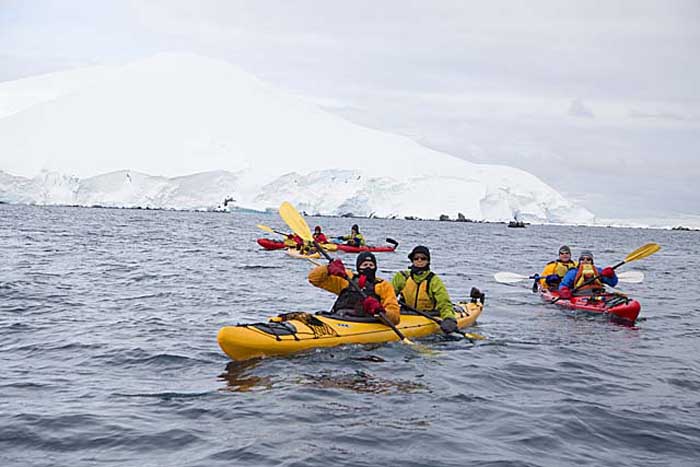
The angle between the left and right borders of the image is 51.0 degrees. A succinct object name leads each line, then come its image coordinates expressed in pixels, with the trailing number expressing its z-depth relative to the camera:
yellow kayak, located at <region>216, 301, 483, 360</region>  7.37
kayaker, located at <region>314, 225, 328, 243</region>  24.06
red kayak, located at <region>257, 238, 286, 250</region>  25.69
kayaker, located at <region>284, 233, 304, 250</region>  24.84
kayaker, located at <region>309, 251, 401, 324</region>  8.52
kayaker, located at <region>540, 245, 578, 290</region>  14.24
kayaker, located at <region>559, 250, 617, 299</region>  12.76
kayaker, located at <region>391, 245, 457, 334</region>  9.38
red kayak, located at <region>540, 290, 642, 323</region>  11.66
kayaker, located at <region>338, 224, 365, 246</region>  25.78
